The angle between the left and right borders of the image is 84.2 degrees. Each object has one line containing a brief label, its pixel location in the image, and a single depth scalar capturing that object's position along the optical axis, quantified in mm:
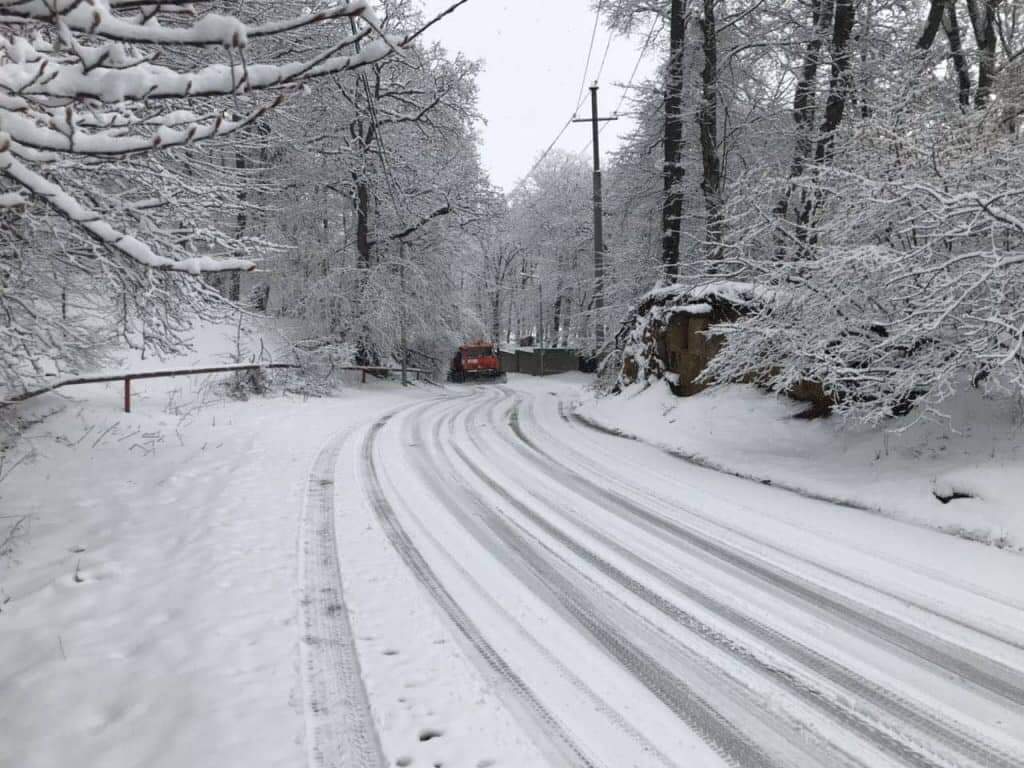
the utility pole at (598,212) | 18688
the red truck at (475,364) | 29406
